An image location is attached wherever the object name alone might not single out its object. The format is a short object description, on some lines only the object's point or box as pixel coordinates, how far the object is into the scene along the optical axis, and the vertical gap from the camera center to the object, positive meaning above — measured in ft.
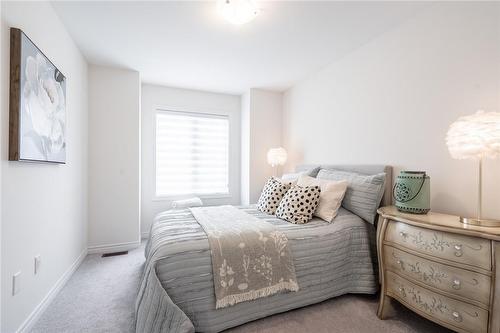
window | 11.84 +0.71
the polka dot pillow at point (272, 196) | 7.44 -1.08
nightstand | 3.63 -2.02
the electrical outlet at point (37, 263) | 5.18 -2.42
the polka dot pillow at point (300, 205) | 6.36 -1.19
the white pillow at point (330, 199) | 6.43 -1.01
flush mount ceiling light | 5.36 +4.04
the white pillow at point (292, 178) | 8.13 -0.49
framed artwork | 4.28 +1.42
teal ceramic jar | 5.00 -0.63
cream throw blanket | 4.67 -2.24
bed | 4.28 -2.50
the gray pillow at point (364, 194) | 6.23 -0.84
